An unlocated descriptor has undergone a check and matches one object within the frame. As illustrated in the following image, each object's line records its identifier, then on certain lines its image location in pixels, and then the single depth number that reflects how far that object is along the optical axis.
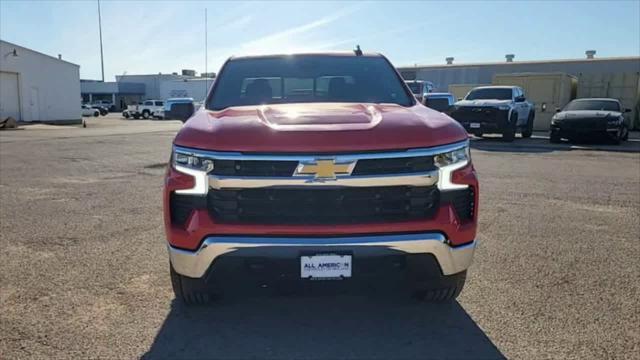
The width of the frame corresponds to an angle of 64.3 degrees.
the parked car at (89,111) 52.88
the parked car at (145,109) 50.44
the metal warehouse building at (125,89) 77.12
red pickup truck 2.80
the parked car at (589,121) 16.59
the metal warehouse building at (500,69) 35.96
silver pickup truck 17.17
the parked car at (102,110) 60.03
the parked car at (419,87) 25.15
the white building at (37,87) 33.31
